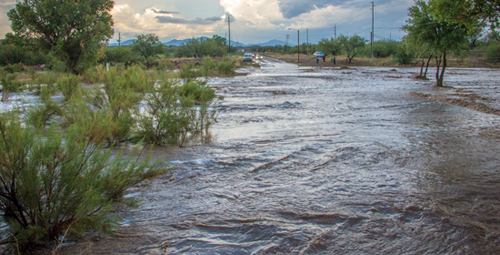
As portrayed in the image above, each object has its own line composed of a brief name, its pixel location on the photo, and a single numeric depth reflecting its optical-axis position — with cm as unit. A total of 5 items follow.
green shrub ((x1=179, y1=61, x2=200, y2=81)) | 2508
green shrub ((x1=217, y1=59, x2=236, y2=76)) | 3619
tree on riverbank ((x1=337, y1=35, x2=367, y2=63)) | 7062
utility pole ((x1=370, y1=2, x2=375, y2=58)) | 9156
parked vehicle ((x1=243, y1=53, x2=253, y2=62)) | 6819
